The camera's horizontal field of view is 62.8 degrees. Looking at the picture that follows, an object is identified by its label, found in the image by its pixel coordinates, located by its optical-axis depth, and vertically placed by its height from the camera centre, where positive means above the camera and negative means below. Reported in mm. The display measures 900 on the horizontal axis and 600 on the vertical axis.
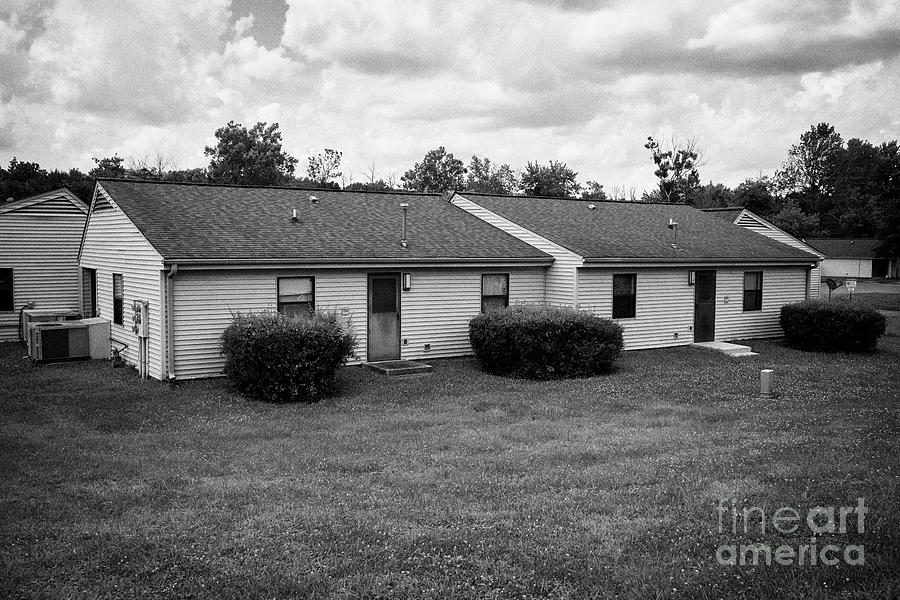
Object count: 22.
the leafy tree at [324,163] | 56031 +7978
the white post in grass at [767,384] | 13180 -2082
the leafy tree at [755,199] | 57594 +5484
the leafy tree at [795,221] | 60844 +3912
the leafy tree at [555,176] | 60500 +7614
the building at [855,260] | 60156 +657
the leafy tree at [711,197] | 59250 +5882
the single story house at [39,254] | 19141 +371
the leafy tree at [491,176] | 64312 +8534
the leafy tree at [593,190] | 63456 +6899
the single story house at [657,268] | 18172 -7
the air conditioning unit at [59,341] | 15734 -1595
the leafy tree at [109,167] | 50438 +7049
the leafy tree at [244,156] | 47812 +7266
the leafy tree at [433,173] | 58806 +7602
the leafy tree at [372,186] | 51888 +6018
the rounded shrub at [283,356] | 12445 -1508
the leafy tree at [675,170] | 64875 +8688
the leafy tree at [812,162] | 87688 +12665
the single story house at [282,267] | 13898 +17
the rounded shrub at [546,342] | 14922 -1523
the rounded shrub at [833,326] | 19125 -1540
